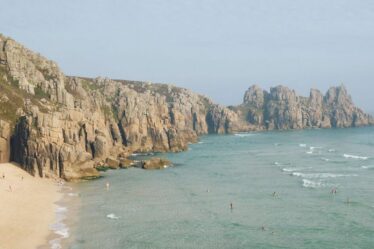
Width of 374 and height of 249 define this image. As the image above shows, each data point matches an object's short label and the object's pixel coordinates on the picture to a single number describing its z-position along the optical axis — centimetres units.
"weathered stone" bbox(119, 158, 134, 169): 10129
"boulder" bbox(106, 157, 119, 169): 10019
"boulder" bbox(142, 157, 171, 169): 10006
